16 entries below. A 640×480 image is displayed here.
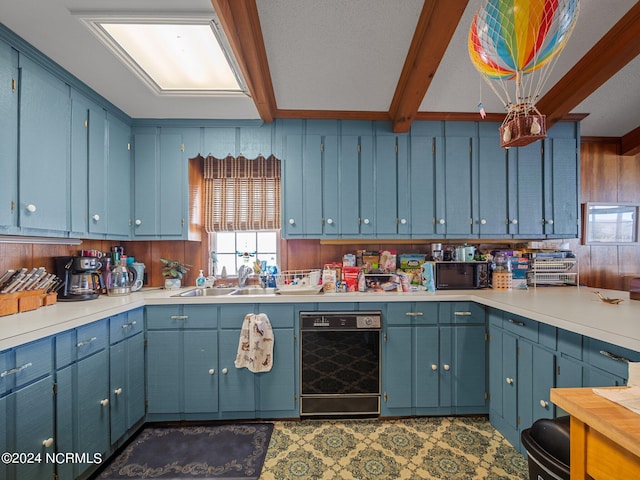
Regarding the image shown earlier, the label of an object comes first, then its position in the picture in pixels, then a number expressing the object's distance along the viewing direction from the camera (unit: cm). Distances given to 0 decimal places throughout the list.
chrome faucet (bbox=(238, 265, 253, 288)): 266
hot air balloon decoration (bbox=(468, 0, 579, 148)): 105
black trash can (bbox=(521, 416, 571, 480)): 93
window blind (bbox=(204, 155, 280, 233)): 279
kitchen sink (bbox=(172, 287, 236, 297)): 254
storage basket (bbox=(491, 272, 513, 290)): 244
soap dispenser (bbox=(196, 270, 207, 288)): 263
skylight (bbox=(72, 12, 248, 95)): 147
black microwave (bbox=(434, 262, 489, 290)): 238
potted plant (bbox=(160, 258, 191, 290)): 258
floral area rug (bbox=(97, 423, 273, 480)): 166
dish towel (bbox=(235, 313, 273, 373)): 205
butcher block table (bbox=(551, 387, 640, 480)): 58
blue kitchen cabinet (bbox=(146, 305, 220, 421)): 209
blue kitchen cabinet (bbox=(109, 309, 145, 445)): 177
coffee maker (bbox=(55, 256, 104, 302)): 192
